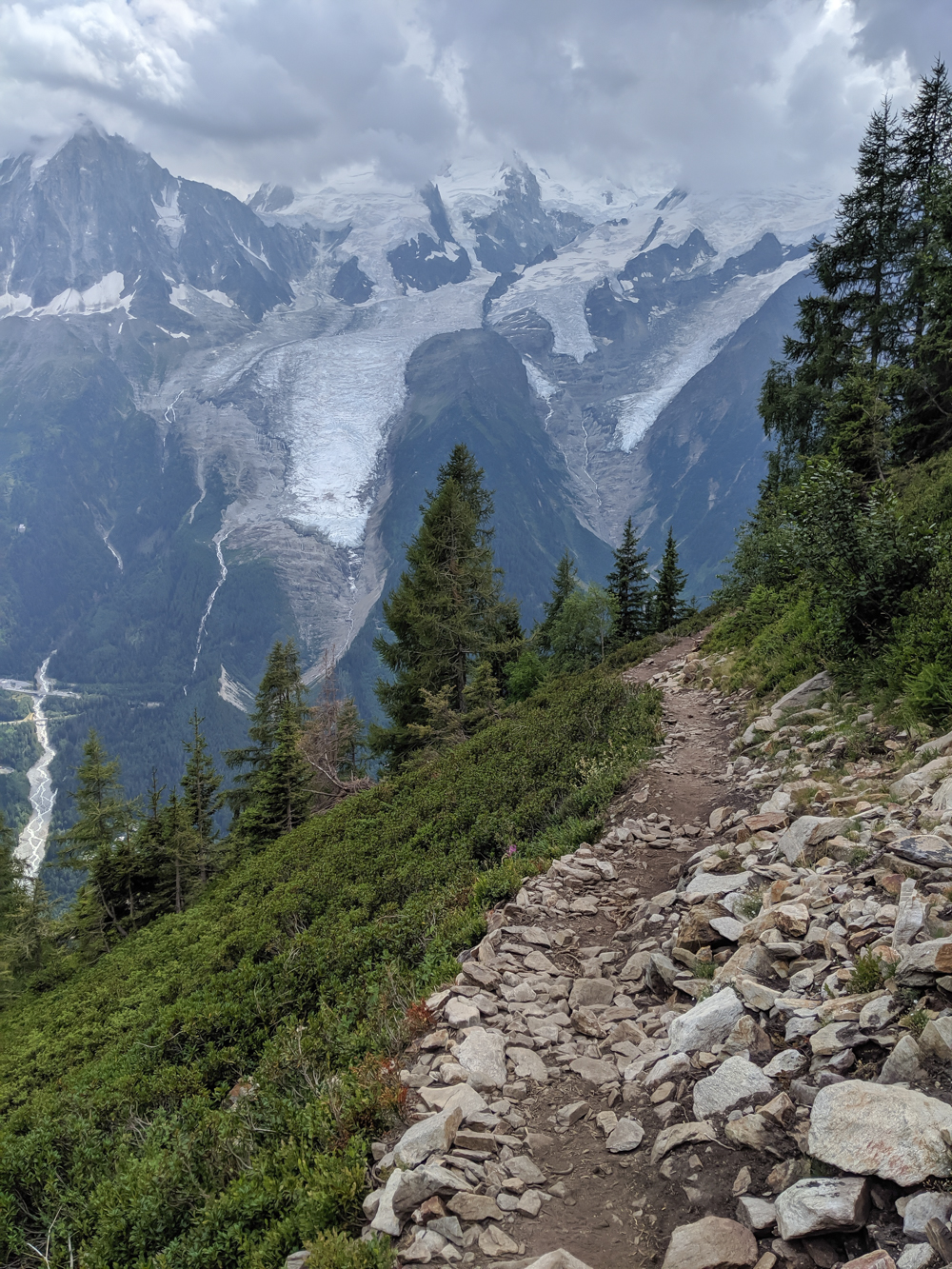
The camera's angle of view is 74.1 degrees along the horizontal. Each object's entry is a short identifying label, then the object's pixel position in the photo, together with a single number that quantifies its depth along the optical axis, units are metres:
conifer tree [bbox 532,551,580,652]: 53.69
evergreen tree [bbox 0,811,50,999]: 34.66
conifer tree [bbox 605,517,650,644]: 50.59
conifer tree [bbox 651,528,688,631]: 50.00
